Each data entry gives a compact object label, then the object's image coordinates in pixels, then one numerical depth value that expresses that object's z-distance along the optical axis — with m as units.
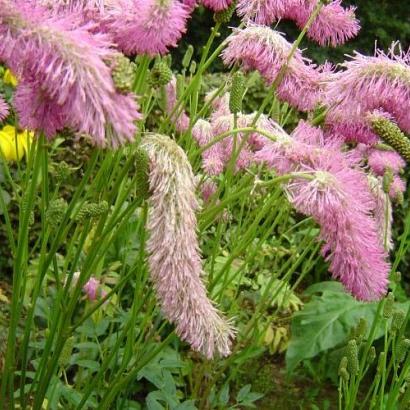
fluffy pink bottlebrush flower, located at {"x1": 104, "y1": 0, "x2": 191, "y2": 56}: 0.29
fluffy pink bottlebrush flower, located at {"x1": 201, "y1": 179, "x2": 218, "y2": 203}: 0.58
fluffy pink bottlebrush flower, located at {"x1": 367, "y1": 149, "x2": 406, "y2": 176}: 0.54
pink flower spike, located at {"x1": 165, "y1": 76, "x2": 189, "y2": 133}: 0.52
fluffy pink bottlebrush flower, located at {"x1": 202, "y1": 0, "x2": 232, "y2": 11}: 0.36
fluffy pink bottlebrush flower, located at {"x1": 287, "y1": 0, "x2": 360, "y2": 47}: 0.43
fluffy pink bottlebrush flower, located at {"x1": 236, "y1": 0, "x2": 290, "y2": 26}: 0.41
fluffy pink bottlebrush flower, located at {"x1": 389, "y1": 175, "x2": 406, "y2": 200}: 0.54
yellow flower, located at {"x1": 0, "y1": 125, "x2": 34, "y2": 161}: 0.60
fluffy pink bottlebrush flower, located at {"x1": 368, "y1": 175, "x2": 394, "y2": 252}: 0.50
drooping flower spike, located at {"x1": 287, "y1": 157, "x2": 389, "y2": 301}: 0.30
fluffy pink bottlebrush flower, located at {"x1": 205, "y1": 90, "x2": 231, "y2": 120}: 0.52
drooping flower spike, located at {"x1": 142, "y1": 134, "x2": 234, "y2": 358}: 0.26
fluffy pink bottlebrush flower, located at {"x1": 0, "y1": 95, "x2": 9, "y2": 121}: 0.34
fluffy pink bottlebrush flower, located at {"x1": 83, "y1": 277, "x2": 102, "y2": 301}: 0.53
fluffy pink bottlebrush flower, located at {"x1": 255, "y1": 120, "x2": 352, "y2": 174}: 0.34
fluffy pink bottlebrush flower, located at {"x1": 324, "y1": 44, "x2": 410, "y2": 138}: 0.35
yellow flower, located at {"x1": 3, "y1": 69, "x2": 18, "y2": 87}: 0.56
